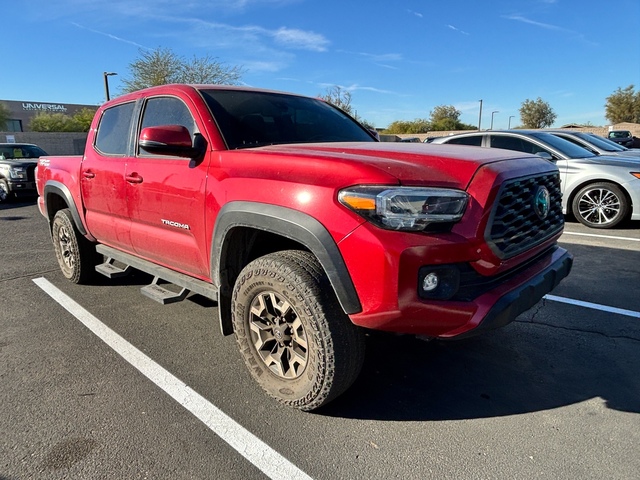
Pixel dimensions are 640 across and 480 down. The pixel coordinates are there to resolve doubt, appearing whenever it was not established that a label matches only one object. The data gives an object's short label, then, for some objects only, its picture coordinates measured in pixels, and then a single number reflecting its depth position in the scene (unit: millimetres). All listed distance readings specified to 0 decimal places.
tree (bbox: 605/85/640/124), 53438
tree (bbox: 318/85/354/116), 40500
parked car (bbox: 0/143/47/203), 12094
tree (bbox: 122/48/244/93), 26922
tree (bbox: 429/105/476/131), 64312
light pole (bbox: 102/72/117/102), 25797
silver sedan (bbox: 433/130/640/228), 7449
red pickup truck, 2162
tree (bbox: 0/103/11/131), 45062
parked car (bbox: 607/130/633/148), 29719
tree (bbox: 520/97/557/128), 66312
